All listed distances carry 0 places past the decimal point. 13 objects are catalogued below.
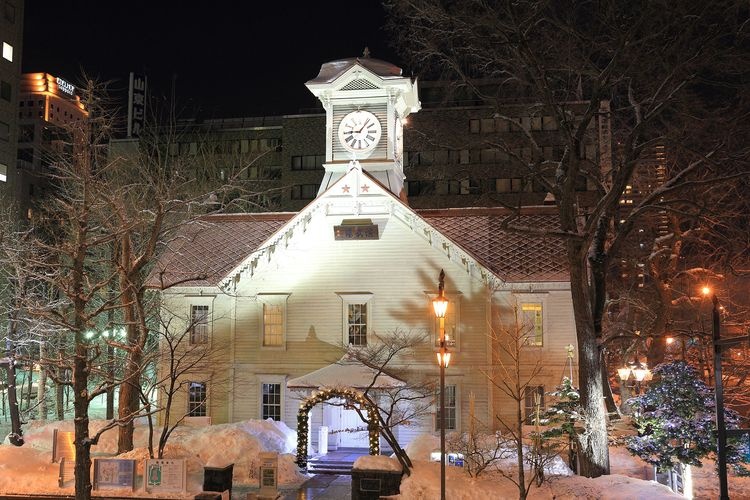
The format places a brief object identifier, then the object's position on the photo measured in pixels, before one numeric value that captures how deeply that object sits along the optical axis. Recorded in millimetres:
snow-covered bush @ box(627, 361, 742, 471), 20500
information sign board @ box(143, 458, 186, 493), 19797
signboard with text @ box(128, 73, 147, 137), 71500
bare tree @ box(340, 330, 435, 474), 25953
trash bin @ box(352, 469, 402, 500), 17922
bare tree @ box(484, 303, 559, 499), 27234
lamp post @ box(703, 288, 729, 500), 10648
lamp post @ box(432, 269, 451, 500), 17531
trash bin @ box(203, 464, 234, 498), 19422
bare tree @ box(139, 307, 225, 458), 28484
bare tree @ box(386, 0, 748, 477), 18797
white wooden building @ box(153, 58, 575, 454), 28328
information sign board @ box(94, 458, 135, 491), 20000
